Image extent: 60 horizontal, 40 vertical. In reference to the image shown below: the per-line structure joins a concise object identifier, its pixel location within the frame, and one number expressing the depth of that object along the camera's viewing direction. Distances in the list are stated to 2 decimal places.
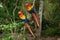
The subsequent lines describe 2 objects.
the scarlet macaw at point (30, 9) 5.84
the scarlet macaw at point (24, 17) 5.95
